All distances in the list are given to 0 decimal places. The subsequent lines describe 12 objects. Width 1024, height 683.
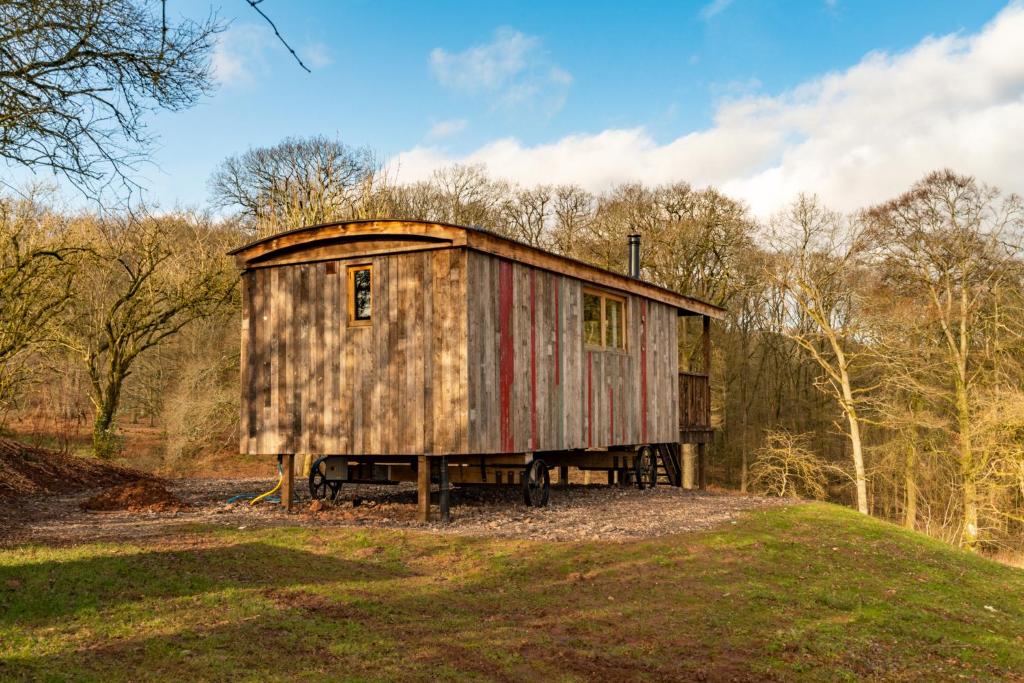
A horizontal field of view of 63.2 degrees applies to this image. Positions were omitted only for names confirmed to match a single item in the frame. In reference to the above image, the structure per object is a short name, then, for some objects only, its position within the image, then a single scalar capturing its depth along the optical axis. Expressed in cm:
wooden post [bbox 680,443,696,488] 2661
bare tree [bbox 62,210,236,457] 1983
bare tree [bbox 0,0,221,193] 988
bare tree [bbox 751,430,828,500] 2375
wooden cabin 1103
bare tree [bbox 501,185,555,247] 3005
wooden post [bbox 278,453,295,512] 1228
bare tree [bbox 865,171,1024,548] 2212
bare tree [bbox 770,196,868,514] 2416
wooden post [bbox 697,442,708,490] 1925
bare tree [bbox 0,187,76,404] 1630
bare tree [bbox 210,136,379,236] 2195
